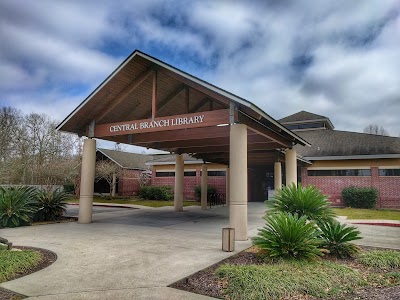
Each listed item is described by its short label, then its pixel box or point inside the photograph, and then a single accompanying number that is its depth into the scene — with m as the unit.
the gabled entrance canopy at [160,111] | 10.18
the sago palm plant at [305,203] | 8.88
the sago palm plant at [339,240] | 7.12
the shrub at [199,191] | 25.70
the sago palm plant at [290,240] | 6.50
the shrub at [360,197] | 22.06
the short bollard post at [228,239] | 7.70
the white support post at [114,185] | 32.38
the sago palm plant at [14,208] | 11.71
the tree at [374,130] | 59.46
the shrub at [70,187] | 36.03
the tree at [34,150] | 29.56
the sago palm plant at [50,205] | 13.61
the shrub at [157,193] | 29.38
